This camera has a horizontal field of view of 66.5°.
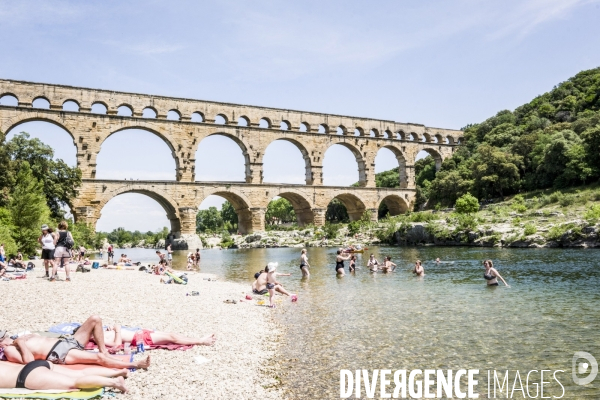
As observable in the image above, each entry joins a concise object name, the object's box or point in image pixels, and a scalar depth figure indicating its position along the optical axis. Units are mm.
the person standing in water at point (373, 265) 16905
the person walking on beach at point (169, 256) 23766
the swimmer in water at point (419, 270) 15039
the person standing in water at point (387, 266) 16609
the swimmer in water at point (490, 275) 11992
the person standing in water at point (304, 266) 15964
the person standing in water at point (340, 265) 16062
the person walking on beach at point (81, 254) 22708
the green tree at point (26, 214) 21256
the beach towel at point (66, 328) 6047
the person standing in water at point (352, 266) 16828
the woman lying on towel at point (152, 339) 5816
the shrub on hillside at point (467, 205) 36250
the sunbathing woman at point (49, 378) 4211
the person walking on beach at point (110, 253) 24109
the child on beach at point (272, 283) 10359
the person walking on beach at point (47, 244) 11281
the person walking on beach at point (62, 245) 11375
